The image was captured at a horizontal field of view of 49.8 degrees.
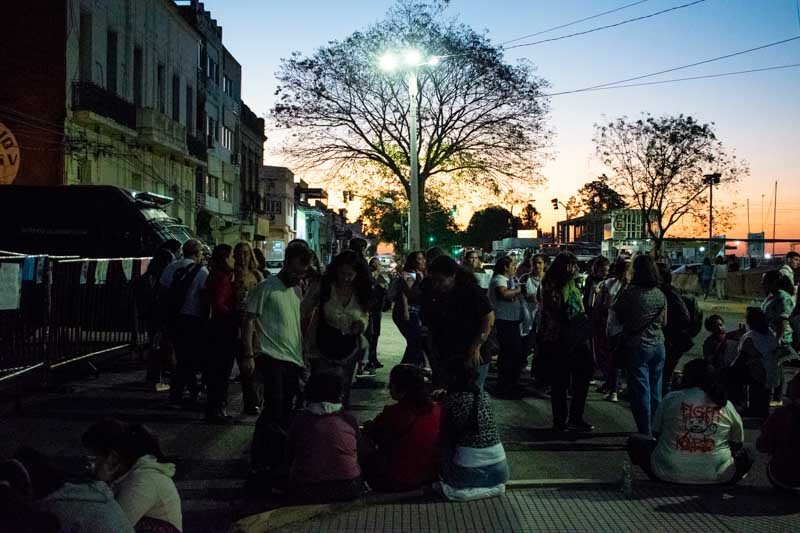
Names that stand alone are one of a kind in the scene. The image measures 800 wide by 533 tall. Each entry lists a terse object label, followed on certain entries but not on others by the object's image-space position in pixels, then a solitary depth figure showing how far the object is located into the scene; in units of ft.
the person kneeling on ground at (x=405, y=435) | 19.25
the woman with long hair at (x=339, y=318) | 22.90
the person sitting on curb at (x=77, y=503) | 10.09
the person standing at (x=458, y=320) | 21.98
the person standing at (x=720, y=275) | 113.80
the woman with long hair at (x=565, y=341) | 26.99
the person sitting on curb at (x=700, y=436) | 19.80
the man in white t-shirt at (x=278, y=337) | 22.03
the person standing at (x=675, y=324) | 27.66
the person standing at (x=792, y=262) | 43.99
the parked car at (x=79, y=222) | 57.26
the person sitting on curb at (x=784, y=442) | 19.94
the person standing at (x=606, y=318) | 33.55
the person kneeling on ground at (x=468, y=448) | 19.13
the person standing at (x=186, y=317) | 30.01
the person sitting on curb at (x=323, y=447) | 18.19
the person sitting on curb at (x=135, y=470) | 12.81
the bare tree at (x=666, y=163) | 175.52
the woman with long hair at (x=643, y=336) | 24.80
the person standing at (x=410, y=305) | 37.29
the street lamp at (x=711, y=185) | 177.37
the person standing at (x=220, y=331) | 28.40
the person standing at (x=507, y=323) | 34.94
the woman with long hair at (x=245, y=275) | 29.37
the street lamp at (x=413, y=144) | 81.05
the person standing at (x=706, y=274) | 112.27
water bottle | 19.93
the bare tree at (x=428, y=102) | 112.78
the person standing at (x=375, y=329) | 39.91
